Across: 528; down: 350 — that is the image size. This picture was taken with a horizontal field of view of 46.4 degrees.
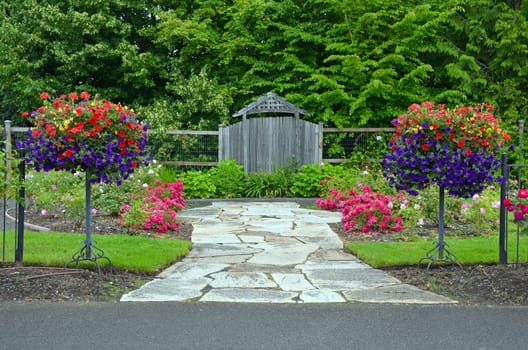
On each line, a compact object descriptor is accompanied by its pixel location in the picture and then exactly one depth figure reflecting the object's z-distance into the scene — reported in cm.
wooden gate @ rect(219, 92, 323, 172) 1415
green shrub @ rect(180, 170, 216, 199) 1324
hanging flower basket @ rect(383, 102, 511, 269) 577
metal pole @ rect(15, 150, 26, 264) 583
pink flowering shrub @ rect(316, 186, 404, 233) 838
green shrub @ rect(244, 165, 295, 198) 1347
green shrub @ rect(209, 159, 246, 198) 1345
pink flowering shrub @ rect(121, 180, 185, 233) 834
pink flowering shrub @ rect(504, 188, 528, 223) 521
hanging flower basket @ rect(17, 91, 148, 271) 539
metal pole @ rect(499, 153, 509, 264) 599
